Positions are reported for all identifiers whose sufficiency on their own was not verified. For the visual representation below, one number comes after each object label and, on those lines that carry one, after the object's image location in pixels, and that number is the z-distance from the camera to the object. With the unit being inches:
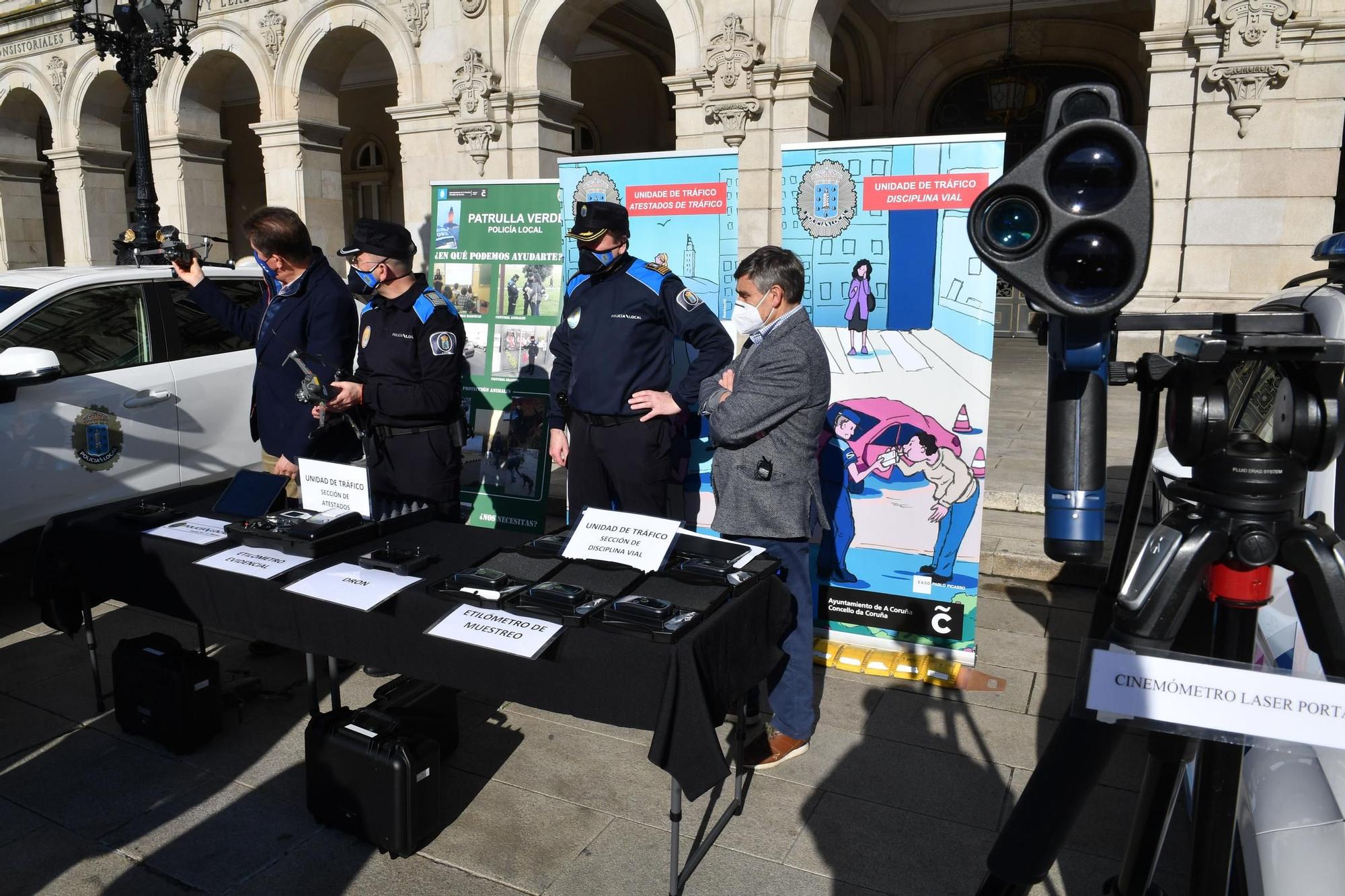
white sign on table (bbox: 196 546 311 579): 106.0
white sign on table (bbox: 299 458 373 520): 118.9
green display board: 217.0
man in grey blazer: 117.5
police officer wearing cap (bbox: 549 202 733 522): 146.4
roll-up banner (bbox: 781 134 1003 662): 145.1
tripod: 52.1
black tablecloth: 84.8
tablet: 128.2
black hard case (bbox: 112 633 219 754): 125.2
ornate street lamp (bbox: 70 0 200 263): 306.8
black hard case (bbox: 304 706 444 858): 102.2
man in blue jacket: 149.6
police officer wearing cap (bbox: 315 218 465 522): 149.2
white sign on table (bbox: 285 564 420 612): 97.9
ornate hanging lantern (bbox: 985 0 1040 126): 487.4
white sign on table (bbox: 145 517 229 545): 116.2
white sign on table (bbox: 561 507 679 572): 101.1
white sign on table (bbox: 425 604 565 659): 87.4
